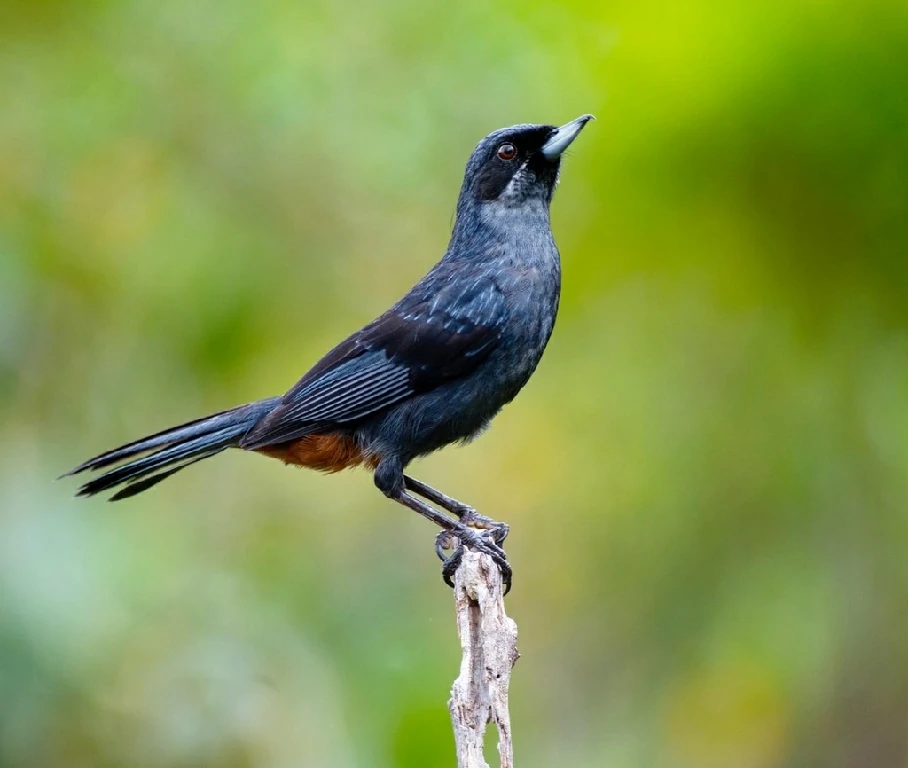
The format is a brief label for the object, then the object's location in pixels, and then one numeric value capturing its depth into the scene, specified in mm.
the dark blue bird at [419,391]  8641
